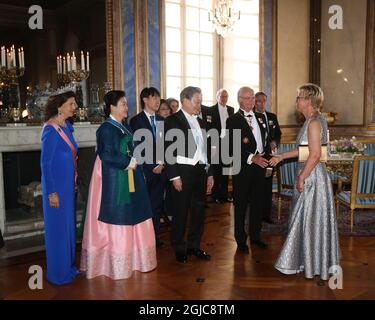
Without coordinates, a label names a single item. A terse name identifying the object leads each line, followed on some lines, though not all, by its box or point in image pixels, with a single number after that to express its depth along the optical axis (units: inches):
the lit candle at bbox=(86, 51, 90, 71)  217.0
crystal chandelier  242.5
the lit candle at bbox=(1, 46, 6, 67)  185.3
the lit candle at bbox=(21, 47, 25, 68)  194.7
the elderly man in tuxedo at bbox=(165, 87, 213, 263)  146.2
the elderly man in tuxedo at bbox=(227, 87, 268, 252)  158.9
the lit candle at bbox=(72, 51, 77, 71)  209.9
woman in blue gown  128.7
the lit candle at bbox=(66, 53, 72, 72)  208.8
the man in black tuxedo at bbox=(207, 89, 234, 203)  256.1
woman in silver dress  129.6
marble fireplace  174.6
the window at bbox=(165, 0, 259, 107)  278.7
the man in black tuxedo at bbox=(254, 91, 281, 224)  201.9
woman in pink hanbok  132.2
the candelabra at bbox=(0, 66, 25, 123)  181.6
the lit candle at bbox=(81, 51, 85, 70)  213.9
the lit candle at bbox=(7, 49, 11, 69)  187.3
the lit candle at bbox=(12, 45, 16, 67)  188.9
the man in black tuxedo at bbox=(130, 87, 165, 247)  166.6
